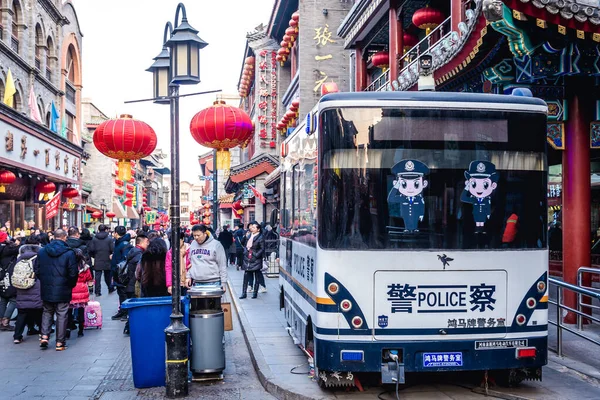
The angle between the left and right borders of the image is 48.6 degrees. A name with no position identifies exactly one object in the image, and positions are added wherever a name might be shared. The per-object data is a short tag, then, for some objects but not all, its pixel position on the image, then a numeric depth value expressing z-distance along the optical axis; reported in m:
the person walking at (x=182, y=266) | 10.28
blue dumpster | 8.05
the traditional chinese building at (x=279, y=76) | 29.45
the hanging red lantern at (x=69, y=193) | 32.62
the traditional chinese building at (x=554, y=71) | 8.67
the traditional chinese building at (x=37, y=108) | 23.98
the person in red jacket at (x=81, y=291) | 11.45
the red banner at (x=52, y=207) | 24.10
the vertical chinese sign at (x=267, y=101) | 40.06
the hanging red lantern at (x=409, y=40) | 20.27
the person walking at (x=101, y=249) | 17.22
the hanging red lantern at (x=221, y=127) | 15.20
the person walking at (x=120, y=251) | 14.02
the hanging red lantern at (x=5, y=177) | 21.64
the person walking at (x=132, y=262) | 12.59
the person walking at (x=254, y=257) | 16.66
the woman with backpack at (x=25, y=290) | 10.97
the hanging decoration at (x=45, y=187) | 29.09
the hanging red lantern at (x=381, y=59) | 20.08
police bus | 6.96
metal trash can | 8.34
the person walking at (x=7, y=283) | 12.36
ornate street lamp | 7.67
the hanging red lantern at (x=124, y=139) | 14.93
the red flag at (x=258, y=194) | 34.38
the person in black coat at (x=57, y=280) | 10.41
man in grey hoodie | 11.04
